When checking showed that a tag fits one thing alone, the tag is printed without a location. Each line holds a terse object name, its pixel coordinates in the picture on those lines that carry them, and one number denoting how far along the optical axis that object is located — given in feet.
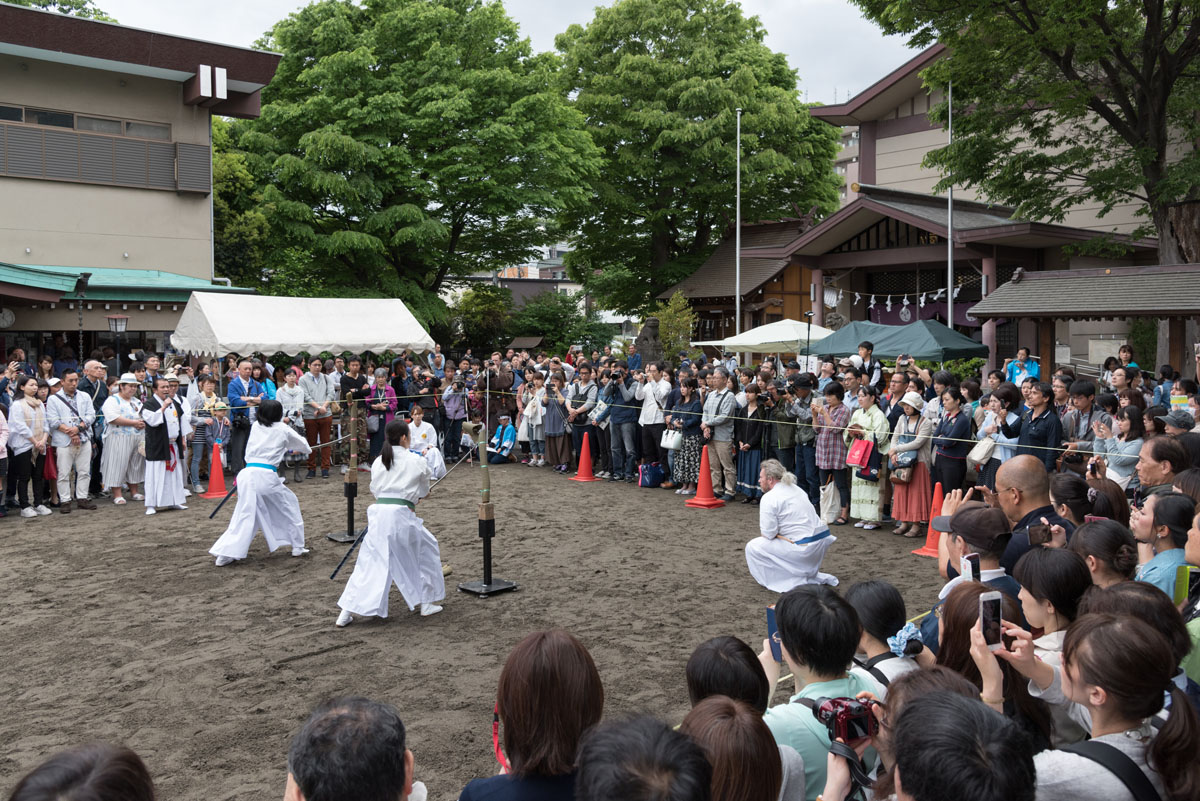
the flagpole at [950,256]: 66.80
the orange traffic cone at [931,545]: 33.53
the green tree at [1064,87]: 51.57
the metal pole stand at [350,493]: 35.58
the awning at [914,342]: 50.90
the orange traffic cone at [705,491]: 43.24
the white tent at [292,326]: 55.88
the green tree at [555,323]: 112.68
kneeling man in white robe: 26.89
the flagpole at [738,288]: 84.58
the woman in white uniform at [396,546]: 26.17
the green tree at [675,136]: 104.01
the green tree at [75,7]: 100.32
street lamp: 65.16
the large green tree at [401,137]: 85.35
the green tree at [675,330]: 91.45
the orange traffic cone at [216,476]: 47.29
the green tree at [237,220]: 85.83
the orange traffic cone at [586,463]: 52.29
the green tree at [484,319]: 111.34
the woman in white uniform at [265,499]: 32.63
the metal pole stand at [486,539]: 28.12
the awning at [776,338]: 65.72
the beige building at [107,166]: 67.00
